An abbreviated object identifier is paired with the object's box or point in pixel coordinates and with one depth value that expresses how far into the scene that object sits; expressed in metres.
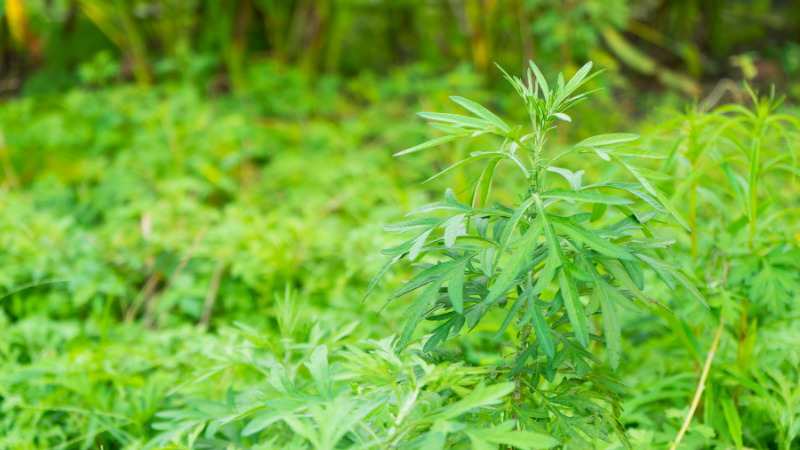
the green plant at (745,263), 0.89
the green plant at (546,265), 0.57
